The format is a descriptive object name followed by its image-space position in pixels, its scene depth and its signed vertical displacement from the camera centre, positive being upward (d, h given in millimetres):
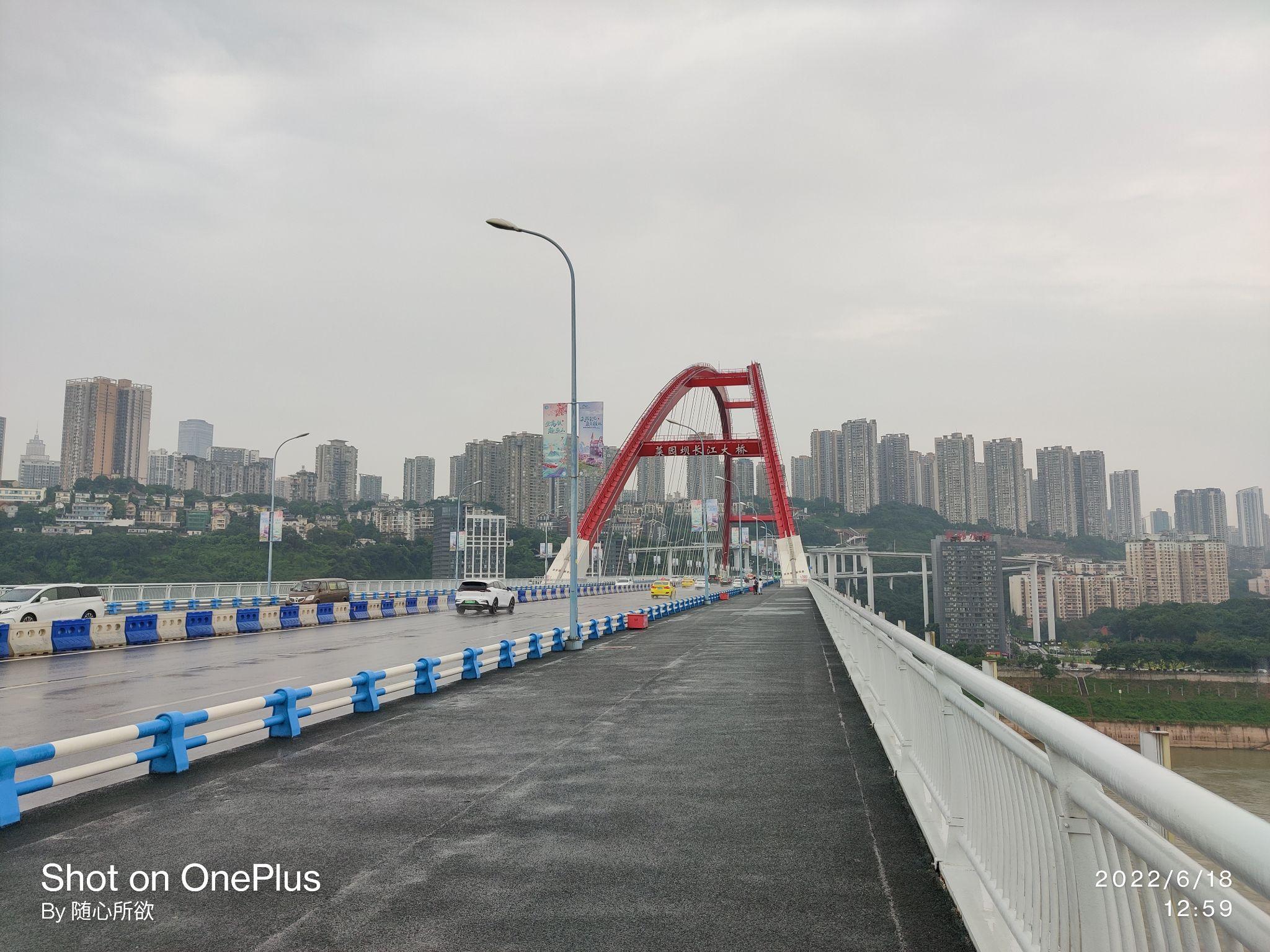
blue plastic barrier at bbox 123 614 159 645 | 25844 -2373
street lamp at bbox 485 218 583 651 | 23359 +3079
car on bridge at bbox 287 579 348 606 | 41438 -1927
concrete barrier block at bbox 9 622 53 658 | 22031 -2284
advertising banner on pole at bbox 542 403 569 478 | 27781 +3643
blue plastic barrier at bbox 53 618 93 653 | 23641 -2320
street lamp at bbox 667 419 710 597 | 69569 +30
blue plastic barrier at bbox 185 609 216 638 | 28578 -2449
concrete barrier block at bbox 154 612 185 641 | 27297 -2422
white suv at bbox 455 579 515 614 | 42312 -2168
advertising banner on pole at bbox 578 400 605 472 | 28516 +3901
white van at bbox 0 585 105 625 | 24812 -1587
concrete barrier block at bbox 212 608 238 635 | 29950 -2415
